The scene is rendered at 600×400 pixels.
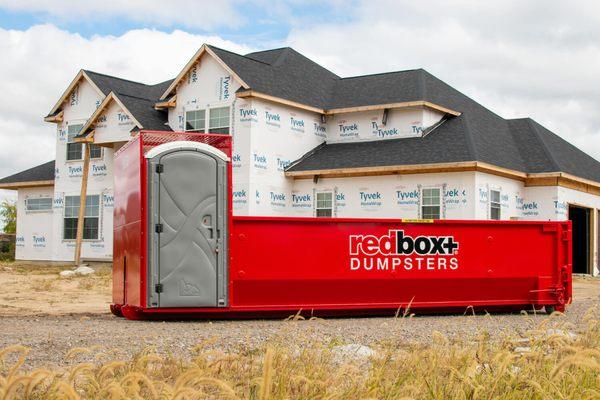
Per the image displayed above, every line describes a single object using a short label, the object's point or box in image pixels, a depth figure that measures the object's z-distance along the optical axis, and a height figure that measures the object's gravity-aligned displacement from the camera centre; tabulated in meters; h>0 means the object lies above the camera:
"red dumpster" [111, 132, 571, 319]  12.85 -0.38
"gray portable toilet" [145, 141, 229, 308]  12.77 +0.12
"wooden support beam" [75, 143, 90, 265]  33.12 +1.04
